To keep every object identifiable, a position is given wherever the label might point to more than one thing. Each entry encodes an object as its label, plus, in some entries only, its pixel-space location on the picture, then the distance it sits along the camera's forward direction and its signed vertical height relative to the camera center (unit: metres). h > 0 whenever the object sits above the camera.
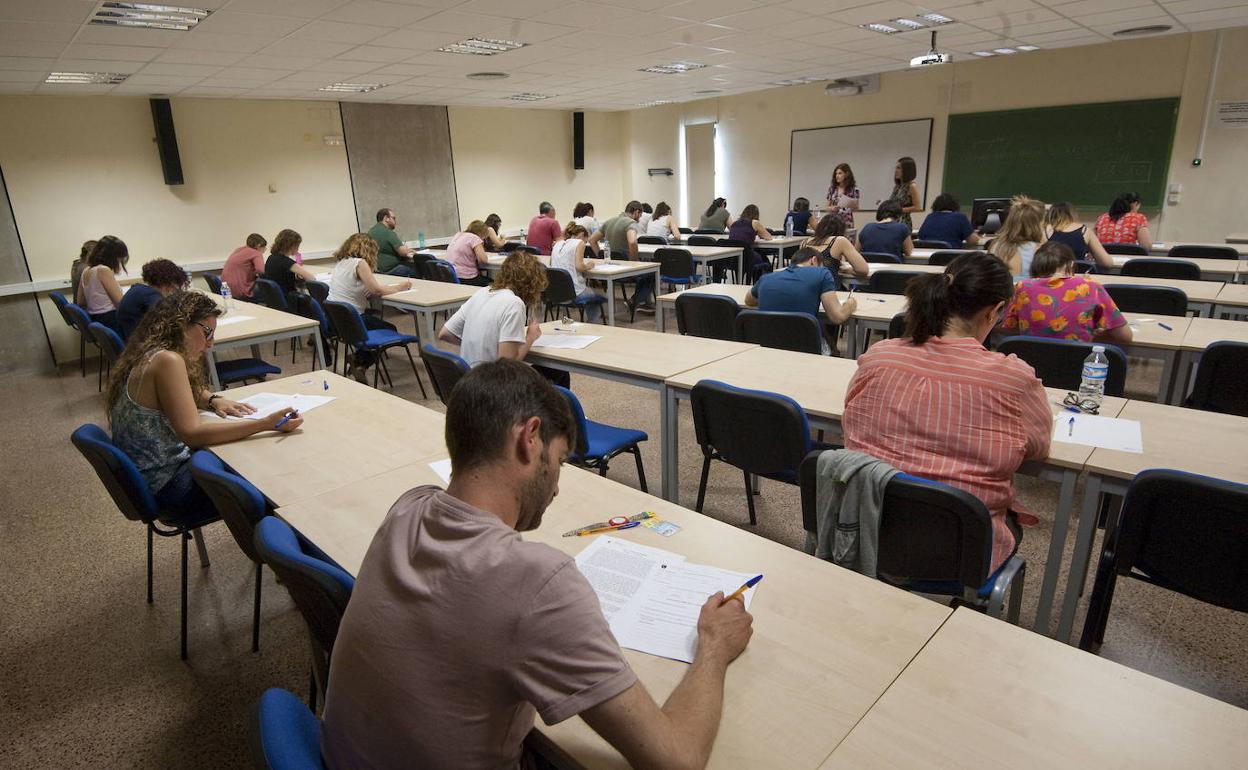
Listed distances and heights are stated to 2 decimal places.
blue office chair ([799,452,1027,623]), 1.72 -0.92
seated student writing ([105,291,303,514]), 2.36 -0.68
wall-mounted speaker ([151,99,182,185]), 7.63 +0.73
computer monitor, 7.42 -0.30
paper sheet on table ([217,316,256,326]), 4.81 -0.79
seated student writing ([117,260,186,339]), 4.30 -0.51
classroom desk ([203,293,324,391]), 4.33 -0.80
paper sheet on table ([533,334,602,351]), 3.61 -0.76
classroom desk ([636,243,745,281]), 7.70 -0.67
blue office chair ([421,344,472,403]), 2.95 -0.72
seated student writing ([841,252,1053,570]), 1.84 -0.57
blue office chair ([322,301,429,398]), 4.92 -0.98
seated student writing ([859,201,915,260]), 6.34 -0.42
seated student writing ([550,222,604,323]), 6.67 -0.60
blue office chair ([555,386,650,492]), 2.83 -1.06
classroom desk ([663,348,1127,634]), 2.05 -0.78
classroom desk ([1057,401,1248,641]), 1.93 -0.78
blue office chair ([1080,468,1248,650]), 1.61 -0.87
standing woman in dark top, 7.55 +0.03
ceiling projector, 6.49 +1.20
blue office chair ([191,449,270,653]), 1.82 -0.77
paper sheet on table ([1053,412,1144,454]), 2.08 -0.77
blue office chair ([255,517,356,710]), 1.33 -0.72
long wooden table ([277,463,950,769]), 1.05 -0.81
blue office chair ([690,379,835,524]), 2.35 -0.84
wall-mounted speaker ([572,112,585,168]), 11.90 +0.98
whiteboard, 9.64 +0.52
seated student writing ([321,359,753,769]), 0.90 -0.60
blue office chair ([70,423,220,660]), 2.19 -0.87
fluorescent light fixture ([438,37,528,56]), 6.04 +1.36
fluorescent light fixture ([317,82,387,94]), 7.84 +1.33
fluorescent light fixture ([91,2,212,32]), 4.24 +1.23
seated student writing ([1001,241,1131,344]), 3.21 -0.56
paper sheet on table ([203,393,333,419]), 2.72 -0.79
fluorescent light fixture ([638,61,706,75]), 7.70 +1.44
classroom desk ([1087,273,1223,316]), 4.28 -0.70
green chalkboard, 7.92 +0.39
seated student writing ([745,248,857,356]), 4.07 -0.60
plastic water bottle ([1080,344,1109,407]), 2.44 -0.73
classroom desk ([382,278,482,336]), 5.24 -0.75
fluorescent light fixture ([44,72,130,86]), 6.06 +1.18
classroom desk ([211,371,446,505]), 2.08 -0.81
